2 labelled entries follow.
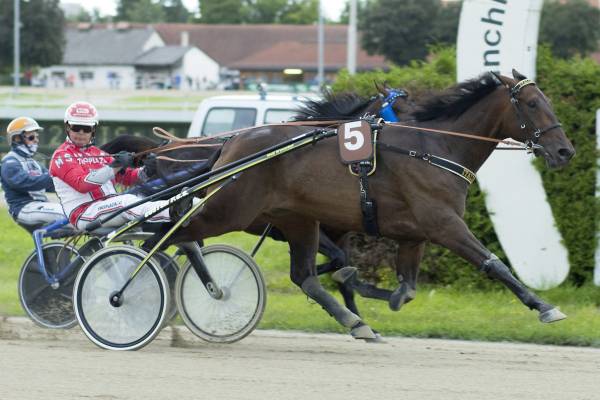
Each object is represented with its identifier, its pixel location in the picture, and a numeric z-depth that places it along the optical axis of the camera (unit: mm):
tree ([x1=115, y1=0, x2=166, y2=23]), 112875
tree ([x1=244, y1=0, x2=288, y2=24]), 106188
